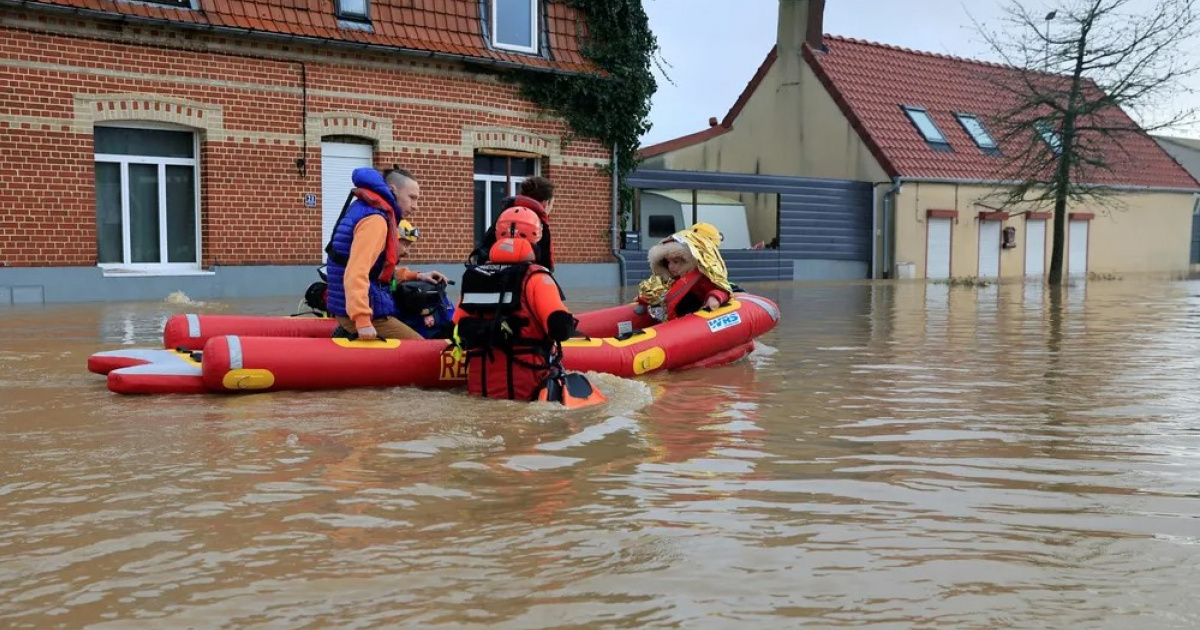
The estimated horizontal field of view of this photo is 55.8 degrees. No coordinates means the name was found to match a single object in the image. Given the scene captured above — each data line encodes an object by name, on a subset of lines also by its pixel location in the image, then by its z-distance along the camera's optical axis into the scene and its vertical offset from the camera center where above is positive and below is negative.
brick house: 13.98 +1.64
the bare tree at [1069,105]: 23.62 +3.07
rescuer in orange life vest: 6.53 -0.43
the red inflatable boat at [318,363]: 6.77 -0.73
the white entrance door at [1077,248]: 29.34 +0.07
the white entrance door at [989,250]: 27.27 +0.01
